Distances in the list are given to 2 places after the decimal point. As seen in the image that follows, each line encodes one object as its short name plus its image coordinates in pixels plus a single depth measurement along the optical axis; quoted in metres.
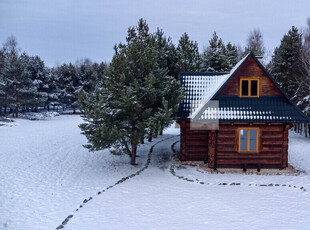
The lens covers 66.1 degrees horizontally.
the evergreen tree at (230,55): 29.53
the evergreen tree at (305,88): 24.83
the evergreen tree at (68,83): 48.98
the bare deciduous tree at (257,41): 37.53
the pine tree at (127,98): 13.20
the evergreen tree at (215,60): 29.19
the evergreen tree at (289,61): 31.25
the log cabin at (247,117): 14.02
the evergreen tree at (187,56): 25.97
